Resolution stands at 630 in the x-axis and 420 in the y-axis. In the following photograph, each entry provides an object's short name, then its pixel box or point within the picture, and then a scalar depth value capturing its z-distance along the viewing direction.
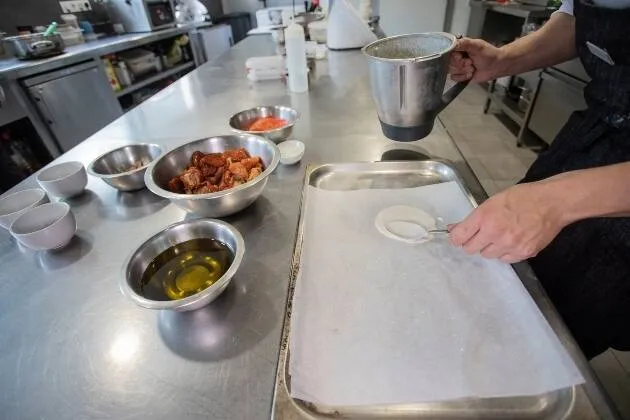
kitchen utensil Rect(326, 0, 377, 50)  1.86
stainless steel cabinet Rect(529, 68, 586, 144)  1.97
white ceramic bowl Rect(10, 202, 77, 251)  0.59
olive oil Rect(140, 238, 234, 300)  0.49
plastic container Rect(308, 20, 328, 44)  2.32
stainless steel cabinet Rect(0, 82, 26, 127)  1.92
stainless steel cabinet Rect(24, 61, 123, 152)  2.14
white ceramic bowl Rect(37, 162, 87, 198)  0.75
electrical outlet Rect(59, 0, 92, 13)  2.92
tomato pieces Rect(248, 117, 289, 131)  0.99
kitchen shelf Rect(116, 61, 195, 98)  2.94
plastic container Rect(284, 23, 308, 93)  1.24
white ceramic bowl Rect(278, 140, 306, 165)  0.87
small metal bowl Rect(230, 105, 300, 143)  0.96
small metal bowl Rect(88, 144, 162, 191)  0.75
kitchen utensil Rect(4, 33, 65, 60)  2.11
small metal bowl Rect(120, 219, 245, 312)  0.43
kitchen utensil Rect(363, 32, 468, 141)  0.60
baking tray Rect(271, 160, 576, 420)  0.38
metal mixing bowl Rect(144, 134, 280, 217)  0.60
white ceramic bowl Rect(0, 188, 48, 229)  0.66
